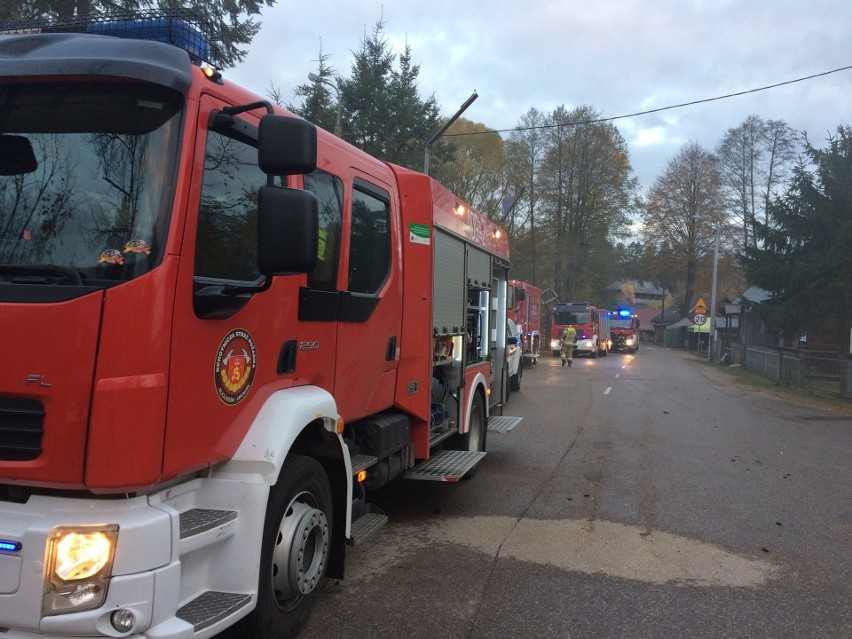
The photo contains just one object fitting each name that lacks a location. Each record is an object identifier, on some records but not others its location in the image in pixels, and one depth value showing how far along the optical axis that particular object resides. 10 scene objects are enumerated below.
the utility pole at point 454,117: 17.28
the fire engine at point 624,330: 46.81
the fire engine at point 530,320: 22.26
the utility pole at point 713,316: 37.53
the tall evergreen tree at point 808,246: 20.50
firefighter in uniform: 28.00
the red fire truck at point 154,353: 2.46
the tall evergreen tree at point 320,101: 20.44
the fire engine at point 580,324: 36.84
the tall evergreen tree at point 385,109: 25.23
